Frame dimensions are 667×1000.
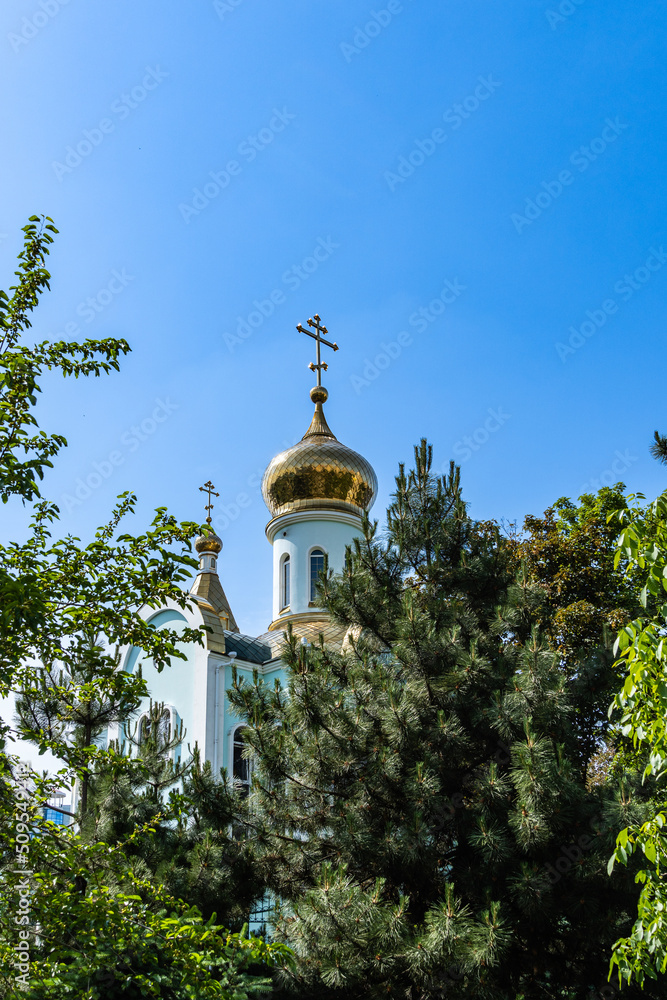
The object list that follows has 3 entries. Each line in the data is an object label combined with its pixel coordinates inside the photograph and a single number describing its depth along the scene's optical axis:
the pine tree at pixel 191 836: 7.77
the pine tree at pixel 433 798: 6.67
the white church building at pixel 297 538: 17.75
